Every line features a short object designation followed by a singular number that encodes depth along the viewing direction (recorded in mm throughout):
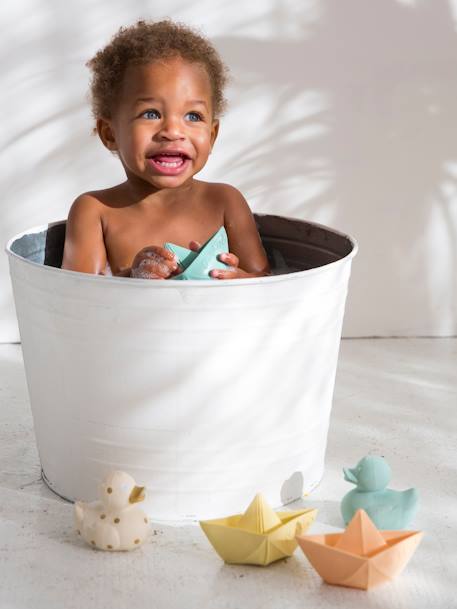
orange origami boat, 1211
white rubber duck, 1302
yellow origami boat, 1257
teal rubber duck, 1338
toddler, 1500
